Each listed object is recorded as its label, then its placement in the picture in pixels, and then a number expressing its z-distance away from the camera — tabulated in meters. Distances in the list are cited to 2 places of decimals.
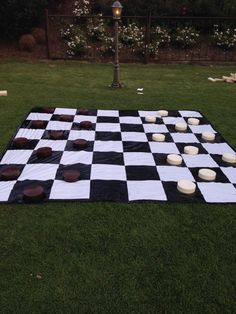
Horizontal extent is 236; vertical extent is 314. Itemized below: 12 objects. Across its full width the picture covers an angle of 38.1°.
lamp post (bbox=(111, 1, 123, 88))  4.71
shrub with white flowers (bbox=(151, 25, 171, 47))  8.23
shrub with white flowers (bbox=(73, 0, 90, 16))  9.48
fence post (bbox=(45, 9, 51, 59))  7.07
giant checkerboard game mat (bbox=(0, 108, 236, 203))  2.46
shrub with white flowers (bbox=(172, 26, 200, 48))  8.47
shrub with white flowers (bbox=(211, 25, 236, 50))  8.38
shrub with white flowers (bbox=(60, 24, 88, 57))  7.75
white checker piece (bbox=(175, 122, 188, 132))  3.64
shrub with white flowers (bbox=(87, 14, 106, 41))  8.43
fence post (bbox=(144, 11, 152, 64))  7.11
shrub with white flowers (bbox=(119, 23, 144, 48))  8.11
